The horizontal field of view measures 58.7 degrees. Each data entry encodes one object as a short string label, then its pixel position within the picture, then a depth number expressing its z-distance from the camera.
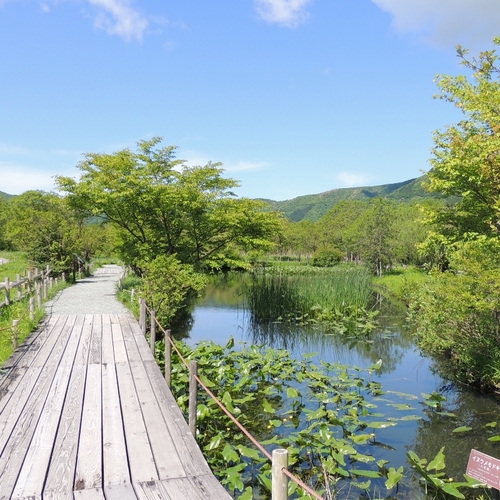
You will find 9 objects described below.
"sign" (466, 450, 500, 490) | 2.94
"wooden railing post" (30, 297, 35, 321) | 10.12
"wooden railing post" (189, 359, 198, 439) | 4.52
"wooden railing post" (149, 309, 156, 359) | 7.57
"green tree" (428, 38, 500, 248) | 10.92
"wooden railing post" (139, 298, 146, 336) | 9.39
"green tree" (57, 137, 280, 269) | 15.07
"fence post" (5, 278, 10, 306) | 11.25
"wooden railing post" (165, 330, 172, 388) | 6.04
